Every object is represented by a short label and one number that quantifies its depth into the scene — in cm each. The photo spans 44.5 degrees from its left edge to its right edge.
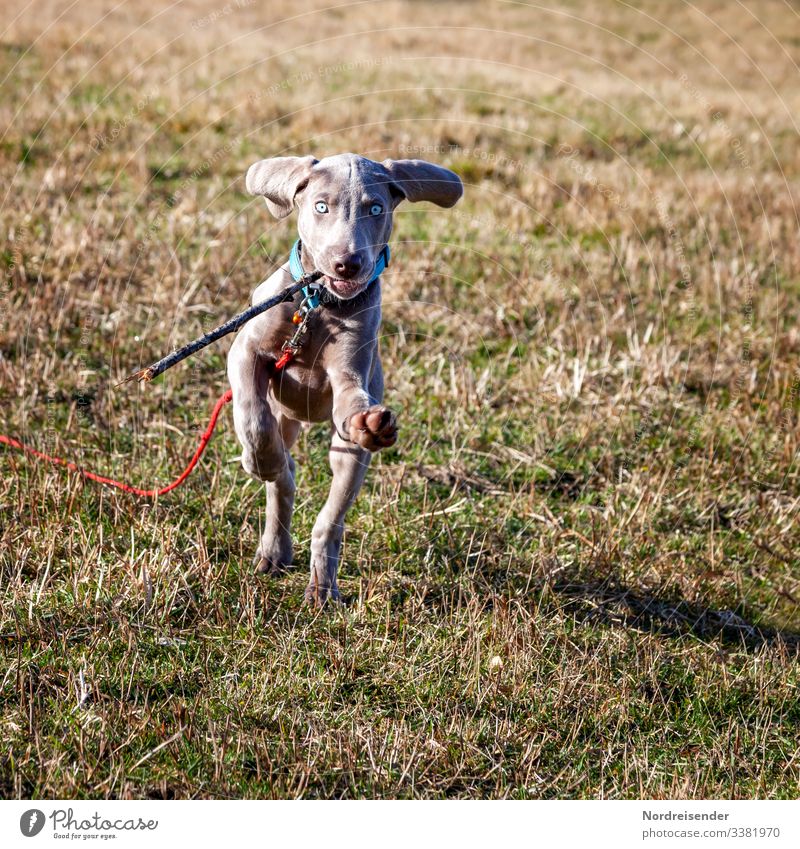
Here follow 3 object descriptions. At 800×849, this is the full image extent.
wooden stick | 341
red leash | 423
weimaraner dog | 337
